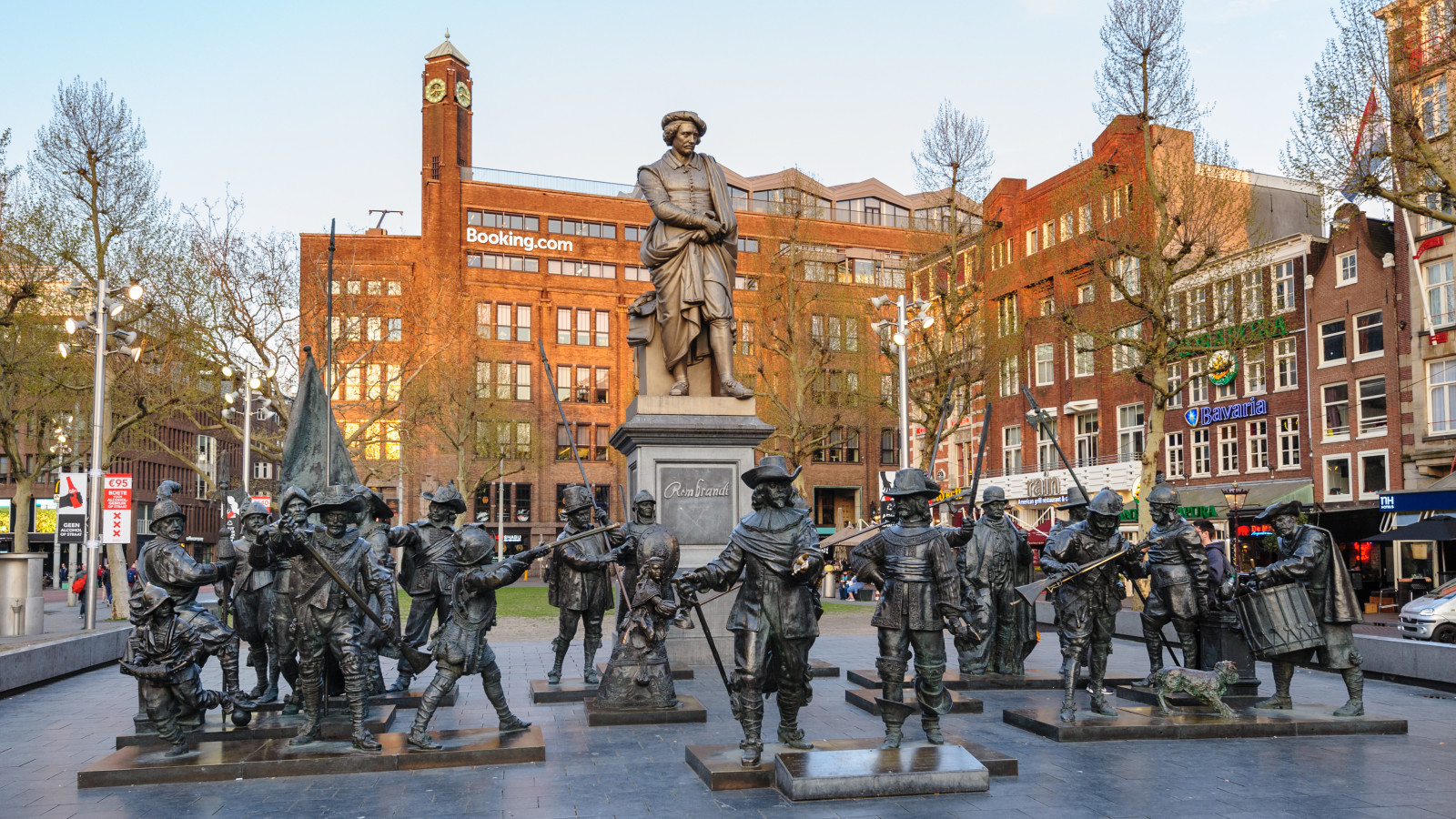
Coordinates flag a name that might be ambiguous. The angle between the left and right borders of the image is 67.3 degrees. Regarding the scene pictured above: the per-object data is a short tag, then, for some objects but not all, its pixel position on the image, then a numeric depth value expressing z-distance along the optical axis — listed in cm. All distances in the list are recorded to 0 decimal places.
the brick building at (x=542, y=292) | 5494
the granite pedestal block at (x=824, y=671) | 1337
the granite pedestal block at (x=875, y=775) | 714
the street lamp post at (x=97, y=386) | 2058
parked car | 1928
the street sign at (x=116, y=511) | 1977
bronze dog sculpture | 961
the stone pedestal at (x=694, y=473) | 1291
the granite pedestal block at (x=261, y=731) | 891
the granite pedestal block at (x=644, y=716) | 982
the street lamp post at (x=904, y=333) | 2311
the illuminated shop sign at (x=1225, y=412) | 3769
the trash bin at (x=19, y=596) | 1941
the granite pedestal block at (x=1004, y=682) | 1195
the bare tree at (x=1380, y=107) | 1766
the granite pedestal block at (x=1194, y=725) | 917
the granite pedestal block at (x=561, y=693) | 1120
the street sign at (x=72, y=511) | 2025
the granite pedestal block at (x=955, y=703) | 1059
